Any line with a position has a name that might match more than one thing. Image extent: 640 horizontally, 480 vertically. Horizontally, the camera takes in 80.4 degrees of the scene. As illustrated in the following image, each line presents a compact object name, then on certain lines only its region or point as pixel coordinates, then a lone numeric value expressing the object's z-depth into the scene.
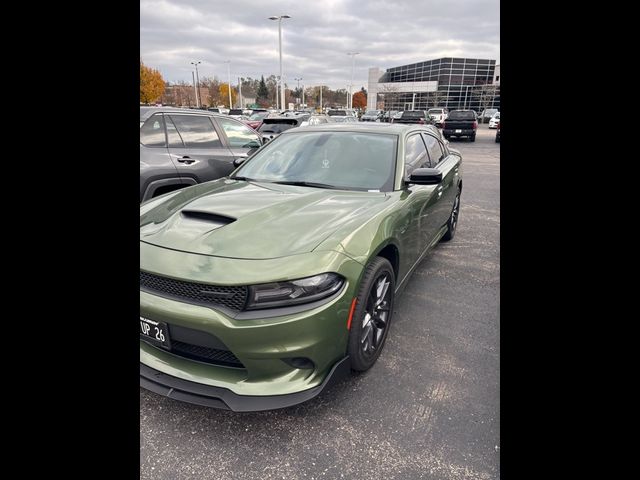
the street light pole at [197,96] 60.19
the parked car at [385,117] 30.04
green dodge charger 1.86
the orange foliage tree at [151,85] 48.19
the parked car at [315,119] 13.46
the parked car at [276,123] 12.48
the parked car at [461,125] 21.64
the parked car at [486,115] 40.50
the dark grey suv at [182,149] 5.00
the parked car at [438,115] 27.75
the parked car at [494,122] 29.07
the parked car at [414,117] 22.38
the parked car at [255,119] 17.24
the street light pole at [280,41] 30.20
